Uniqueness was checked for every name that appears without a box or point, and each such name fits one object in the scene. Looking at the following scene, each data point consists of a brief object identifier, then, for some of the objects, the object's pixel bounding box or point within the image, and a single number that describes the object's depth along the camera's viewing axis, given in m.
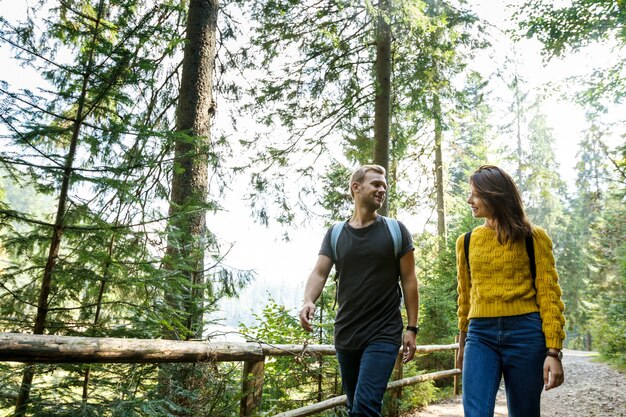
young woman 2.17
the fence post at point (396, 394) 6.45
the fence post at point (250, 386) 3.11
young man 2.47
